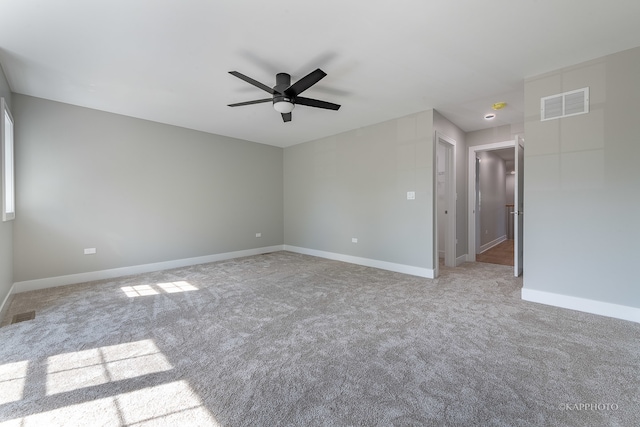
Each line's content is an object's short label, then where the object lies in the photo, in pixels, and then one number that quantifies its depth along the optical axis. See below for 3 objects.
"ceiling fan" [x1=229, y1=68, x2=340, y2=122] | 2.56
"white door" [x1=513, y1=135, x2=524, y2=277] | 3.84
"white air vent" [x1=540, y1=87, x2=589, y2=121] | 2.72
